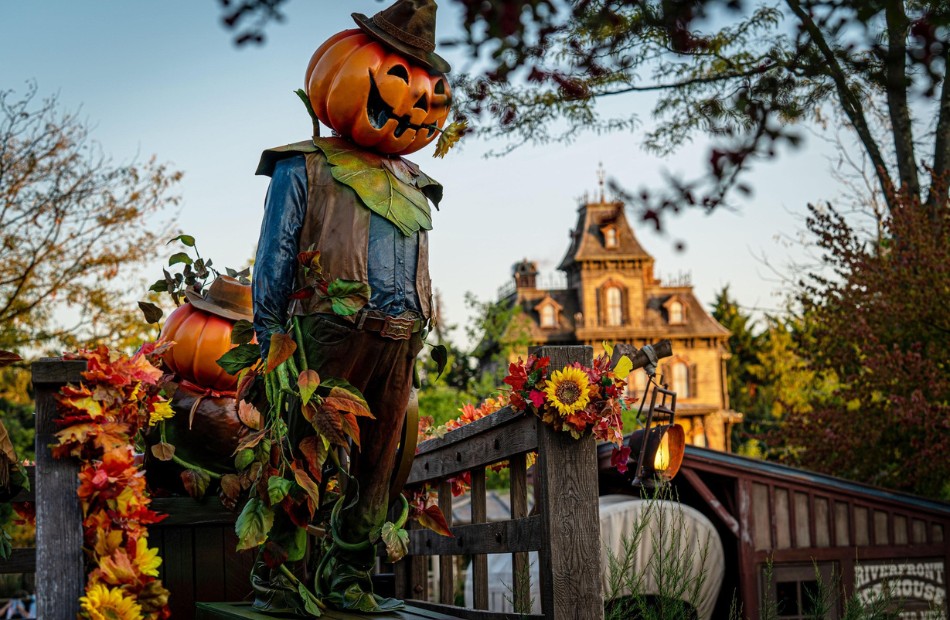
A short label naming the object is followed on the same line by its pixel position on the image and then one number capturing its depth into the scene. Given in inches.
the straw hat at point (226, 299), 204.8
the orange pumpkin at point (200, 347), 201.0
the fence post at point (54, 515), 134.2
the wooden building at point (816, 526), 499.2
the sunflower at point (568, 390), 138.7
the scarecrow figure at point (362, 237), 151.0
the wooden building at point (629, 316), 1898.4
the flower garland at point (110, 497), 134.1
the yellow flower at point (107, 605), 130.6
